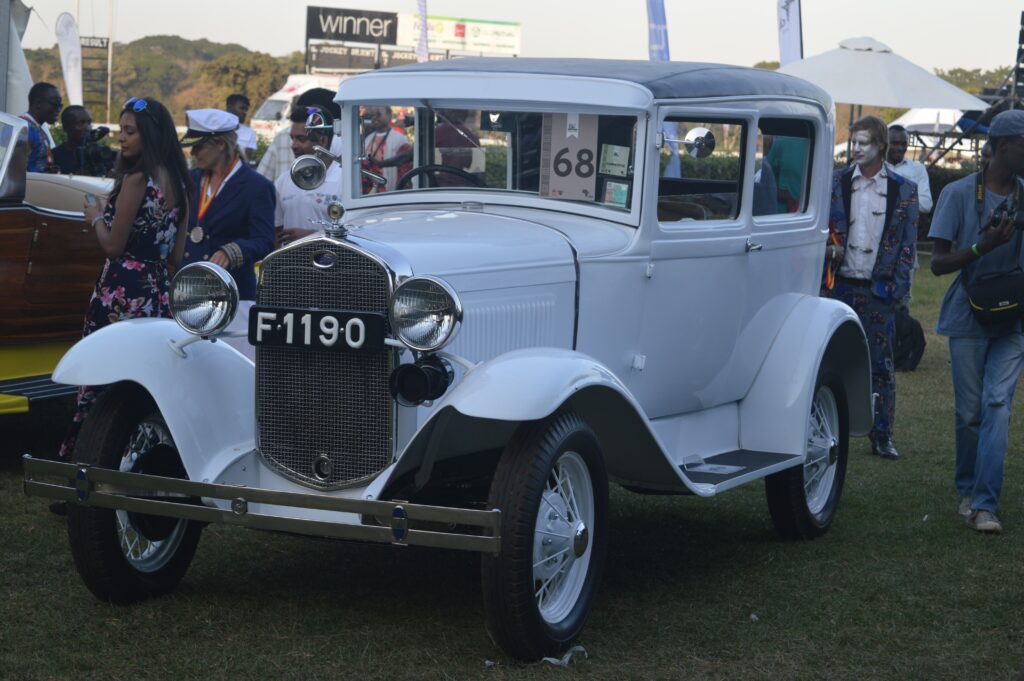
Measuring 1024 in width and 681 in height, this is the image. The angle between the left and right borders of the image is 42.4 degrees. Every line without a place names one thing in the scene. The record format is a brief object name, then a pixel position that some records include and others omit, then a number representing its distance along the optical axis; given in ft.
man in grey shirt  19.21
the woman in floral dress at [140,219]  17.80
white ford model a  13.30
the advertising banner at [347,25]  250.78
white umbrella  45.55
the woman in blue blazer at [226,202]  20.24
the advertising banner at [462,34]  272.92
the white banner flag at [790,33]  53.88
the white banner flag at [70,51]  87.25
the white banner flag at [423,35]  74.32
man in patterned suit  24.72
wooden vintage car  21.36
